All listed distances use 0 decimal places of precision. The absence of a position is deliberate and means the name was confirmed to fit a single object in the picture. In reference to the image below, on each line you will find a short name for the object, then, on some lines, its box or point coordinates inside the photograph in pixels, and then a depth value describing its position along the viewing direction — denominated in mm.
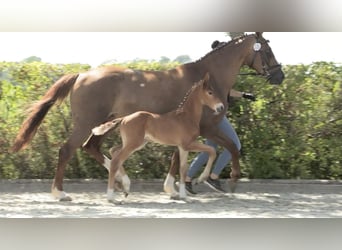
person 15047
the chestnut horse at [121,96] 14258
